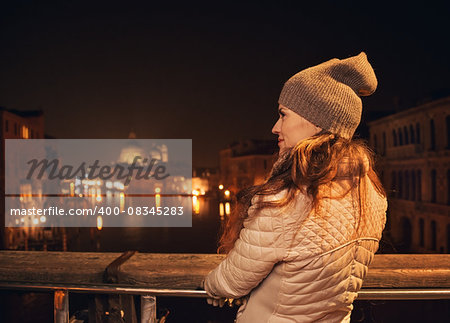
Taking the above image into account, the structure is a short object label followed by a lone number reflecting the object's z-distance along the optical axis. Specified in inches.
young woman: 48.3
